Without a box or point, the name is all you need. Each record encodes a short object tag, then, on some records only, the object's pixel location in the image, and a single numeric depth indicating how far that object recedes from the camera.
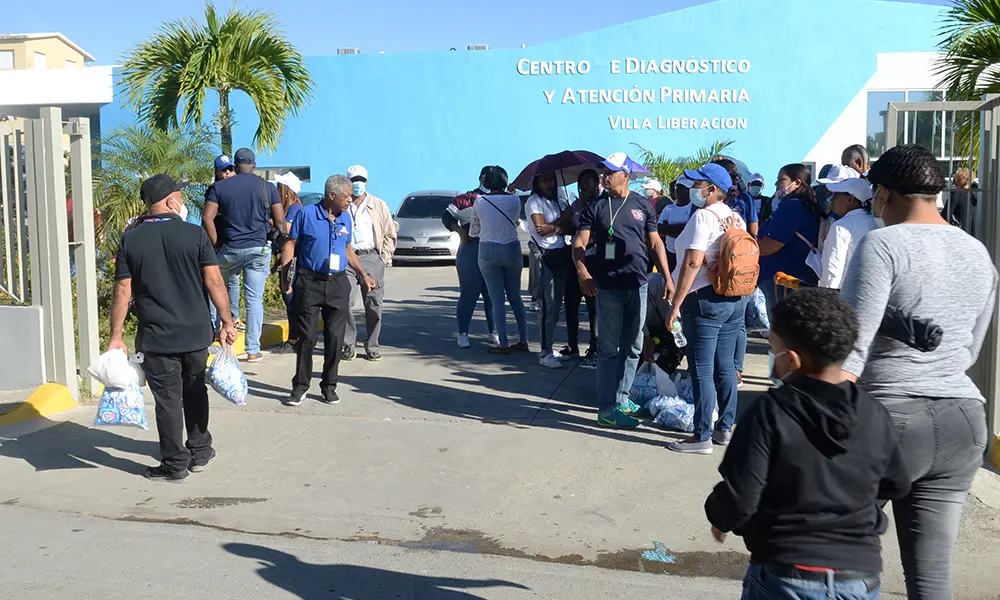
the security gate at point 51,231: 7.78
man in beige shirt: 9.42
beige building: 49.78
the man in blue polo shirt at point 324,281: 7.72
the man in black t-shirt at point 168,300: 5.91
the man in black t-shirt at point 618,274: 7.02
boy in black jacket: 2.62
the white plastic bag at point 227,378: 6.25
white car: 19.52
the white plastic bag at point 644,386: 7.43
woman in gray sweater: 3.15
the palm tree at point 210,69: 13.88
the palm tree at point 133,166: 10.76
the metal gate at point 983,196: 6.20
